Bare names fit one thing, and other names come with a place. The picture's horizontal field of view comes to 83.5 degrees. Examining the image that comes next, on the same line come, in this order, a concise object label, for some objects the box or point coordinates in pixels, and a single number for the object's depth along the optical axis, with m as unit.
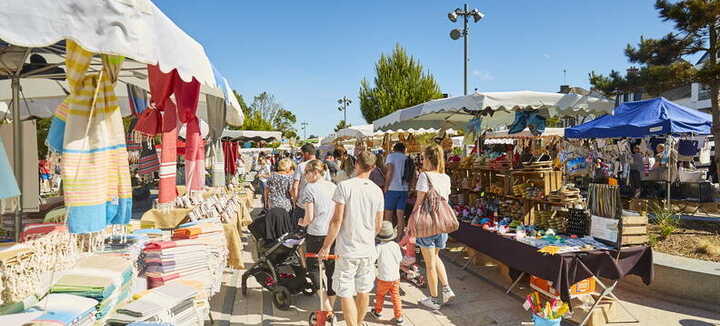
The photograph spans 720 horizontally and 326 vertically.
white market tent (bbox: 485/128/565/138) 15.89
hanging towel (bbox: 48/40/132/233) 2.08
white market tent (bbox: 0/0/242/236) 1.67
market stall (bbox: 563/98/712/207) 7.33
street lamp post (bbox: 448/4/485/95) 12.11
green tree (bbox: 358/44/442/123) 25.47
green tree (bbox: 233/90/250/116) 40.53
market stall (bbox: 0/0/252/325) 1.85
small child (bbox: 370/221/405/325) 3.95
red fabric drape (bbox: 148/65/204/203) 3.57
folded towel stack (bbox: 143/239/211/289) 3.30
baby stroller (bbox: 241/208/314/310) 4.55
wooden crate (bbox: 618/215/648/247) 4.15
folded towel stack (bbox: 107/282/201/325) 2.50
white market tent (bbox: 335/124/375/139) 12.25
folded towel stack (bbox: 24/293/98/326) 2.06
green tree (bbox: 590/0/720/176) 9.03
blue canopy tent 7.19
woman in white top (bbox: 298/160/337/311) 4.06
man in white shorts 3.40
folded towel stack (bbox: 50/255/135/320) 2.43
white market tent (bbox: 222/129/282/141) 14.56
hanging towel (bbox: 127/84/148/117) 5.88
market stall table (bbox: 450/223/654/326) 3.80
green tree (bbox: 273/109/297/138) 59.28
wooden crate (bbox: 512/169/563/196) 5.52
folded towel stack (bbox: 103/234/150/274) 3.09
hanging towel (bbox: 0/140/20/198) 2.28
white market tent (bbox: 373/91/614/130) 5.75
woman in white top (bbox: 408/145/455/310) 4.39
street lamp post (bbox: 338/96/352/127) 42.34
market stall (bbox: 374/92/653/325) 4.02
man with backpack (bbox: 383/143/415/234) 6.54
